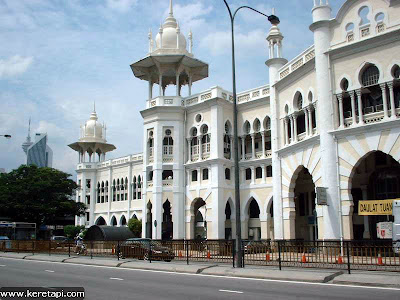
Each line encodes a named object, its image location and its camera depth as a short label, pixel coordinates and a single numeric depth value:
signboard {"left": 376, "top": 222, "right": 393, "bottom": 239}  22.75
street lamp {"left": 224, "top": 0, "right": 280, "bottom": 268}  17.48
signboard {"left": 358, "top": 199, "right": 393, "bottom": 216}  22.97
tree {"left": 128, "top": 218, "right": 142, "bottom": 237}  45.42
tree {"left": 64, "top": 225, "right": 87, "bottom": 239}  54.70
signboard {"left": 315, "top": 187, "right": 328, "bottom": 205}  23.64
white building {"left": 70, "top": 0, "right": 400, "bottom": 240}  23.45
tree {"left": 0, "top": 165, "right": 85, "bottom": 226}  47.66
